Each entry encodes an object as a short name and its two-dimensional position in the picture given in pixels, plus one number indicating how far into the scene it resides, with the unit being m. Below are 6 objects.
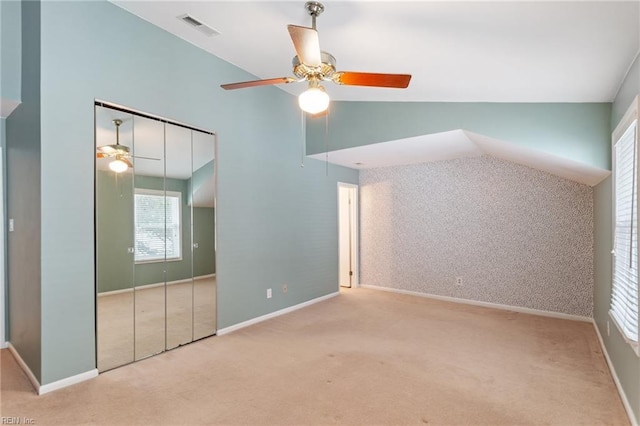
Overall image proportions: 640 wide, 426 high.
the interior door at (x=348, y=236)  6.57
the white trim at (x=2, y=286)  3.45
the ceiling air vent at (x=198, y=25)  3.02
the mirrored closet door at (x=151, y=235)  2.98
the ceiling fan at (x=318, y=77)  2.35
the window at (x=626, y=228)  2.23
